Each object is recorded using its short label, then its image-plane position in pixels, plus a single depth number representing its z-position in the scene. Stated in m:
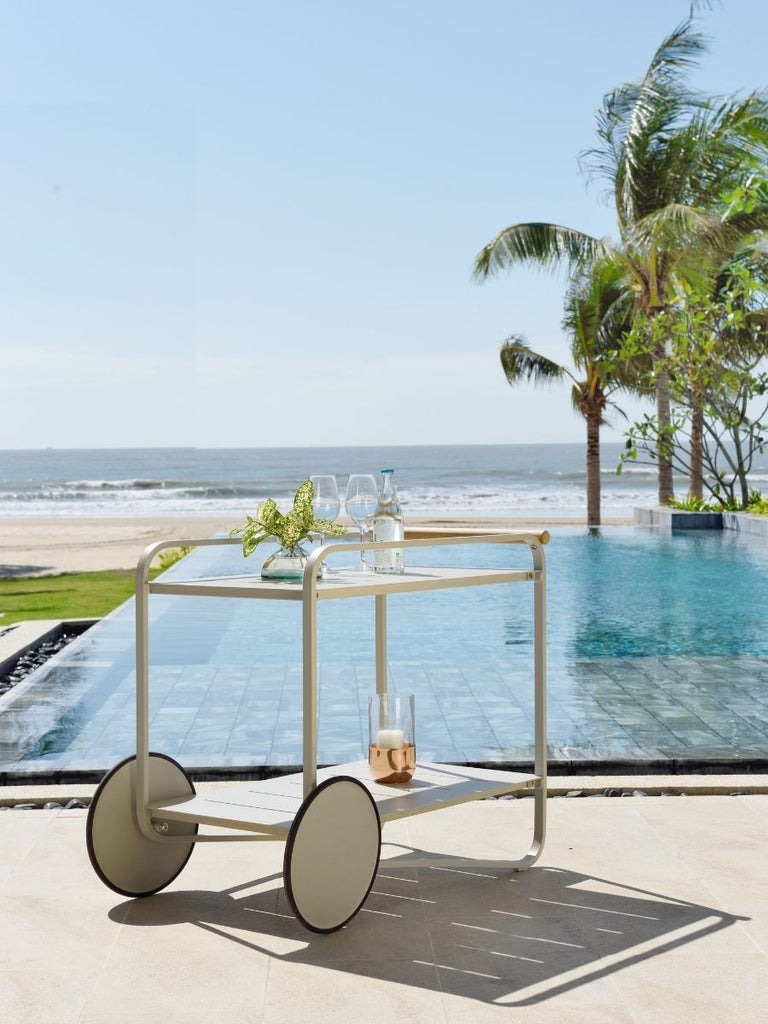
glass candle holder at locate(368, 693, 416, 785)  2.93
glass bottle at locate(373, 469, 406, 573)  2.89
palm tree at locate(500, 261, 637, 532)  16.81
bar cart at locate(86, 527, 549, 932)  2.46
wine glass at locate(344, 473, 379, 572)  2.88
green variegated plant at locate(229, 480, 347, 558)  2.75
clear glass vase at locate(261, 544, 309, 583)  2.66
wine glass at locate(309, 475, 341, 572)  2.80
